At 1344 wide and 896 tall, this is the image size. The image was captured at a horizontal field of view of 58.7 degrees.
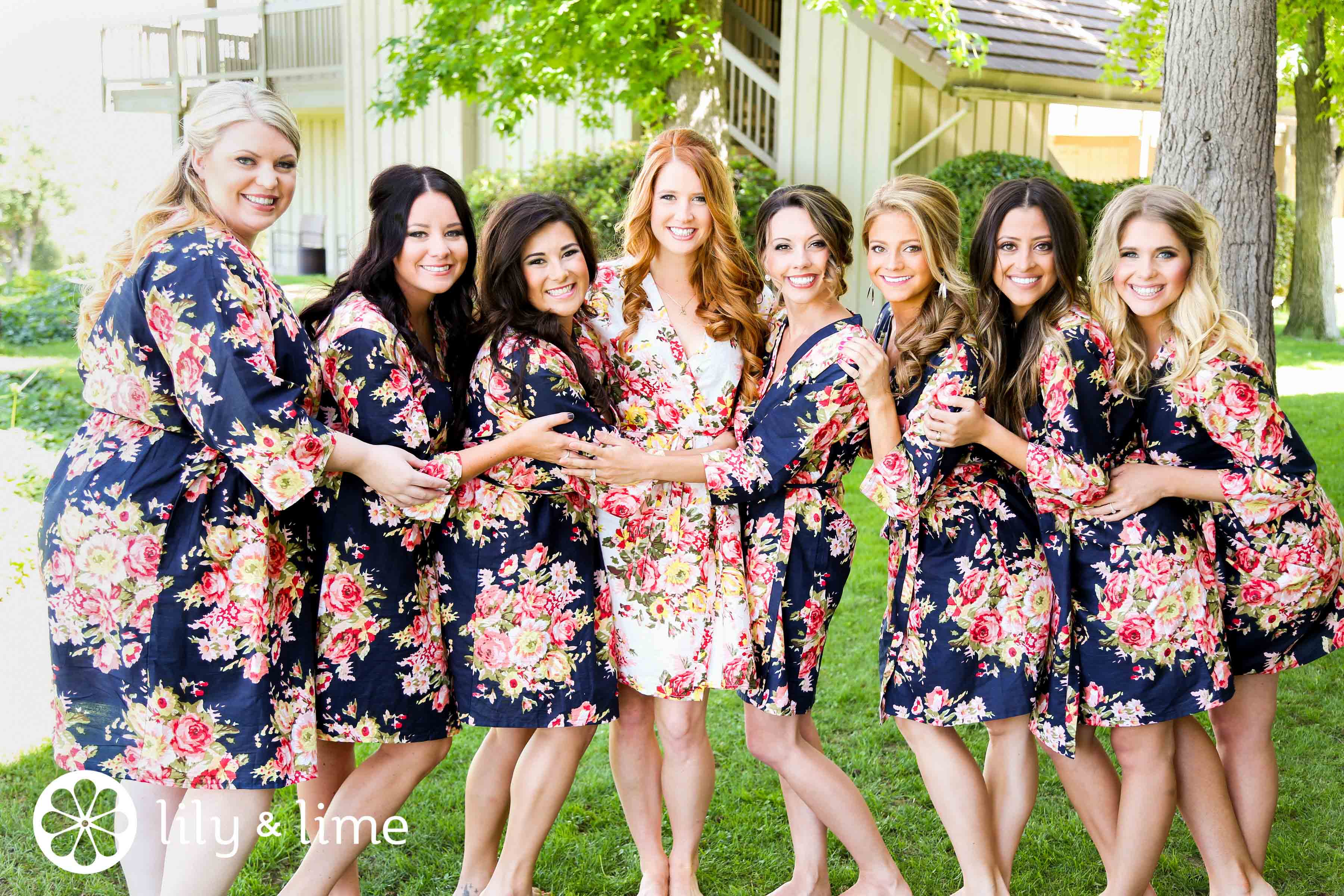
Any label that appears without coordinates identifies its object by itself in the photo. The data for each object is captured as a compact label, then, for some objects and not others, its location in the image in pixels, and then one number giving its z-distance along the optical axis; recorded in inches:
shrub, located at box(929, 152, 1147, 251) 403.5
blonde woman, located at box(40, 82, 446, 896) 106.5
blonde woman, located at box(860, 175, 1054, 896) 123.7
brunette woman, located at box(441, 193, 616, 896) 125.8
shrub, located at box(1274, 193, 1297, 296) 702.5
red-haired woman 132.7
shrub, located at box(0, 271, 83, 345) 454.9
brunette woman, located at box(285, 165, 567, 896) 118.7
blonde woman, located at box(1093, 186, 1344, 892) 120.9
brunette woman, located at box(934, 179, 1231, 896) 120.4
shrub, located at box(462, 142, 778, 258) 424.5
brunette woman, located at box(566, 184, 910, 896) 128.4
